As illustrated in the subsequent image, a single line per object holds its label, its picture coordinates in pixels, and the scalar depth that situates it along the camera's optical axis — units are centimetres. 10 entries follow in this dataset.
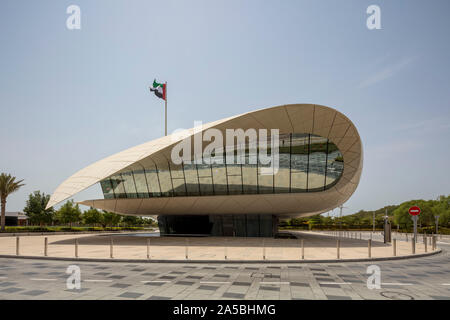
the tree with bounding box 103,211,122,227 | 6512
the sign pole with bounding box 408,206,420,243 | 1796
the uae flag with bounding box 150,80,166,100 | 4144
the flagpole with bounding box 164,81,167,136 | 4372
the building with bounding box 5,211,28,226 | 8306
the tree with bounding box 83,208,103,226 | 6178
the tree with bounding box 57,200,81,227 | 5667
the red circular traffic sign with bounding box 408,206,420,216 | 1798
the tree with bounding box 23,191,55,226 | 5769
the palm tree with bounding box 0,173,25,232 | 4321
